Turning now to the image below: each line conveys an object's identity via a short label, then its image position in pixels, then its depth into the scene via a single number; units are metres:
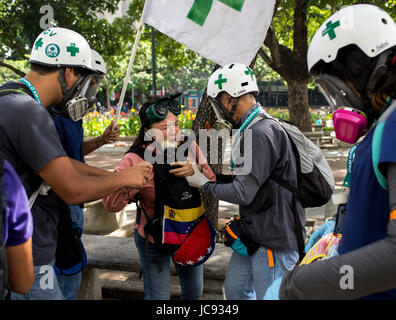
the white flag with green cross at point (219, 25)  3.50
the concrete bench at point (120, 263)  3.50
